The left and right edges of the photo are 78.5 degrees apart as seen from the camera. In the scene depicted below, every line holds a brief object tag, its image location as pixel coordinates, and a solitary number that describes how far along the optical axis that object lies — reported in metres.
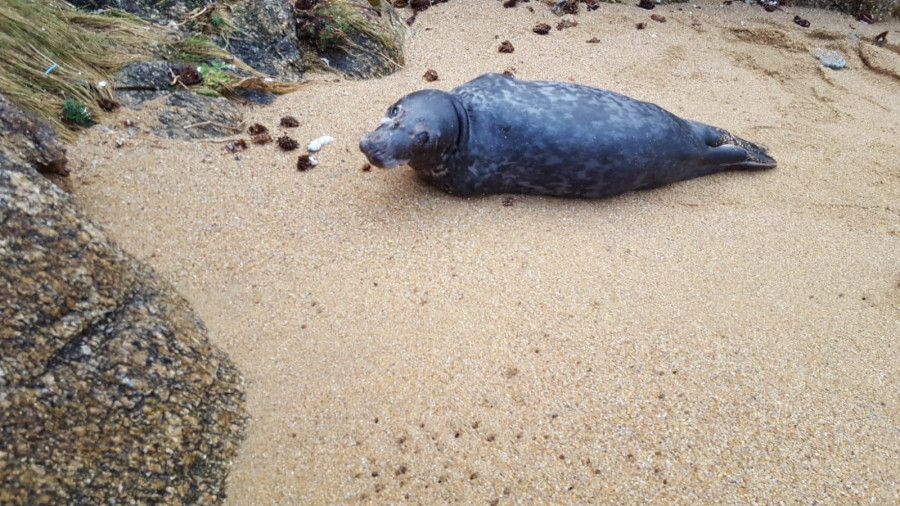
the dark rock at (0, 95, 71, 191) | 2.34
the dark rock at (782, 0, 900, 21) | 6.25
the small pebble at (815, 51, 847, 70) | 5.21
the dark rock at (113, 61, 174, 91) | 3.36
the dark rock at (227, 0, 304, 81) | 4.03
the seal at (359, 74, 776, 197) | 3.05
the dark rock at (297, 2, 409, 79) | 4.41
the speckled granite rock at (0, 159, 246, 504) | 1.40
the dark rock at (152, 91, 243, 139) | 3.29
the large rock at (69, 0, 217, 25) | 3.85
